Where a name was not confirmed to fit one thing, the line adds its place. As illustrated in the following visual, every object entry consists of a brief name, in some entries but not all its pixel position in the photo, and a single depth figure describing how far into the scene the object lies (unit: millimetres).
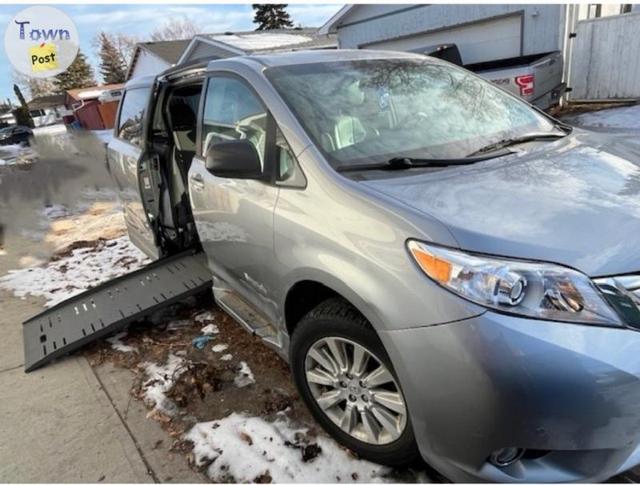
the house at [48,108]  54094
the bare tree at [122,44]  54812
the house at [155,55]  26172
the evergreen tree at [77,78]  57375
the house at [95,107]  34812
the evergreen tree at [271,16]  43875
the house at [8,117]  50797
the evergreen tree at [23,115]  46631
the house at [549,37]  10805
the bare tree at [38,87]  57138
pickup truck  8797
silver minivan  1516
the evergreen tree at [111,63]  54656
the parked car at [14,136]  30656
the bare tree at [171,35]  52844
